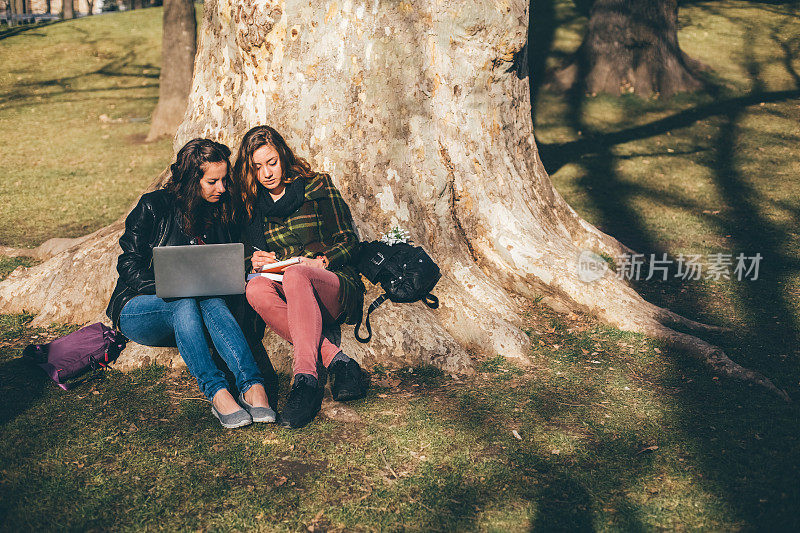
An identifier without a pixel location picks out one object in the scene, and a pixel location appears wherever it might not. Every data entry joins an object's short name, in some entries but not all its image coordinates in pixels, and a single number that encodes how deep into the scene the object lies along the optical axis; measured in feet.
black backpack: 15.53
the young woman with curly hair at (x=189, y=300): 12.99
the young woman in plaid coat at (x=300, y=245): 13.62
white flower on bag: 16.37
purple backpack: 14.07
